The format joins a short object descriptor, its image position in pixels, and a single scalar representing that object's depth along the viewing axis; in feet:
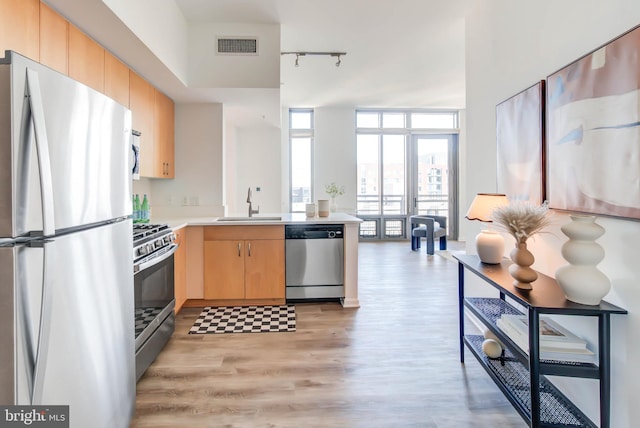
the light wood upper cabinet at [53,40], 6.00
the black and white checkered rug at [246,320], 9.61
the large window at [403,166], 25.79
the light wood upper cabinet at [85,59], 6.86
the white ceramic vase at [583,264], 4.60
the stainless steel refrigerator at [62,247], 3.31
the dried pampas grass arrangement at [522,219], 5.49
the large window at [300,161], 25.45
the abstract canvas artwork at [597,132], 4.35
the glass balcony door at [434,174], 25.94
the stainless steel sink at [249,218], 12.15
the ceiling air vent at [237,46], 11.07
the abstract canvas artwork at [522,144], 6.49
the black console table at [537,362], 4.60
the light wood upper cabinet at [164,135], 11.38
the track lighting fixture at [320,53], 13.61
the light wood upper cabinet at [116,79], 8.16
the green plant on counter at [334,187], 24.26
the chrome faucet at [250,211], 13.41
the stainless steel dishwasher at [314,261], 11.60
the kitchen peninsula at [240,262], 11.36
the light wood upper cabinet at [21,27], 5.08
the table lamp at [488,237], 6.98
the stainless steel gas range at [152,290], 6.82
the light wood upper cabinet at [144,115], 9.61
